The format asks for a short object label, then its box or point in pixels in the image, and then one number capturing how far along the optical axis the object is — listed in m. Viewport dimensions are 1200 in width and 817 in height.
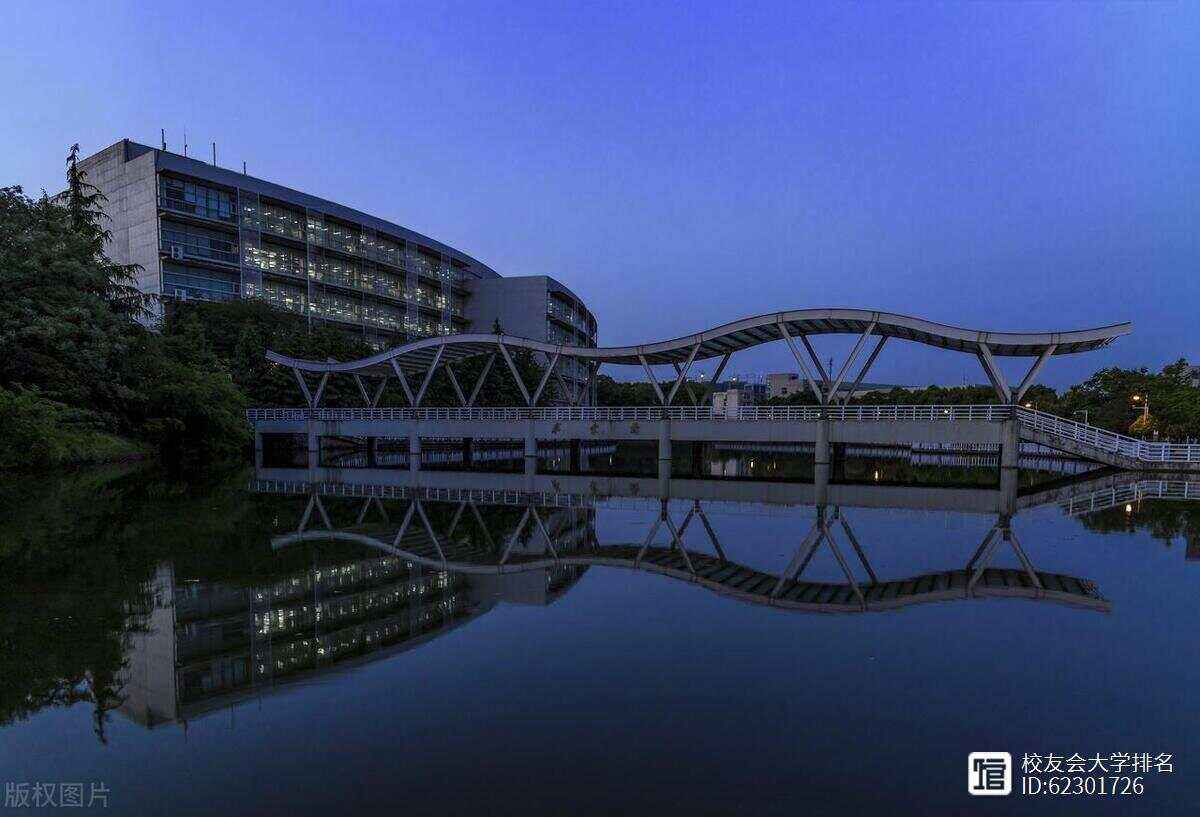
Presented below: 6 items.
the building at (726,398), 47.59
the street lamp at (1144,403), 49.62
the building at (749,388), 141.57
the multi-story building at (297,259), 54.00
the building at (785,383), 153.23
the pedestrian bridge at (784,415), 27.31
